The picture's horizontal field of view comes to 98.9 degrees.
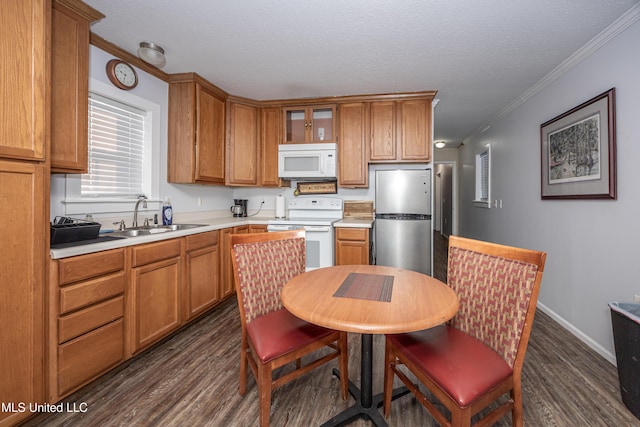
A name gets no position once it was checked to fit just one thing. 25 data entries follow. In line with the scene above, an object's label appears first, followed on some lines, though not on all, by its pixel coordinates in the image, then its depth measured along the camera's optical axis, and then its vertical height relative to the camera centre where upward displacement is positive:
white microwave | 3.31 +0.65
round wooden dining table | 0.95 -0.36
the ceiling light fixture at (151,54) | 2.14 +1.25
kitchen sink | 2.15 -0.15
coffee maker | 3.68 +0.07
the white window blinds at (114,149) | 2.18 +0.55
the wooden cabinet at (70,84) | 1.64 +0.80
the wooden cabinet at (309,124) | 3.43 +1.15
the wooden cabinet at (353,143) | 3.34 +0.86
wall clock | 2.21 +1.15
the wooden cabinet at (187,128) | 2.76 +0.87
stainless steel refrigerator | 3.18 -0.10
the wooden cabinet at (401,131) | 3.22 +0.98
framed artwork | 1.94 +0.51
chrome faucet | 2.35 +0.06
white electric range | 3.03 -0.25
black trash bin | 1.42 -0.75
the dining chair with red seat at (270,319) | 1.27 -0.58
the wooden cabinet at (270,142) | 3.51 +0.91
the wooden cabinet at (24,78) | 1.27 +0.65
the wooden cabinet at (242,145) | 3.34 +0.85
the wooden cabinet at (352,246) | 3.07 -0.37
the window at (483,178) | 4.24 +0.59
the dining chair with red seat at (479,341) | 1.02 -0.58
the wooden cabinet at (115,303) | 1.46 -0.60
